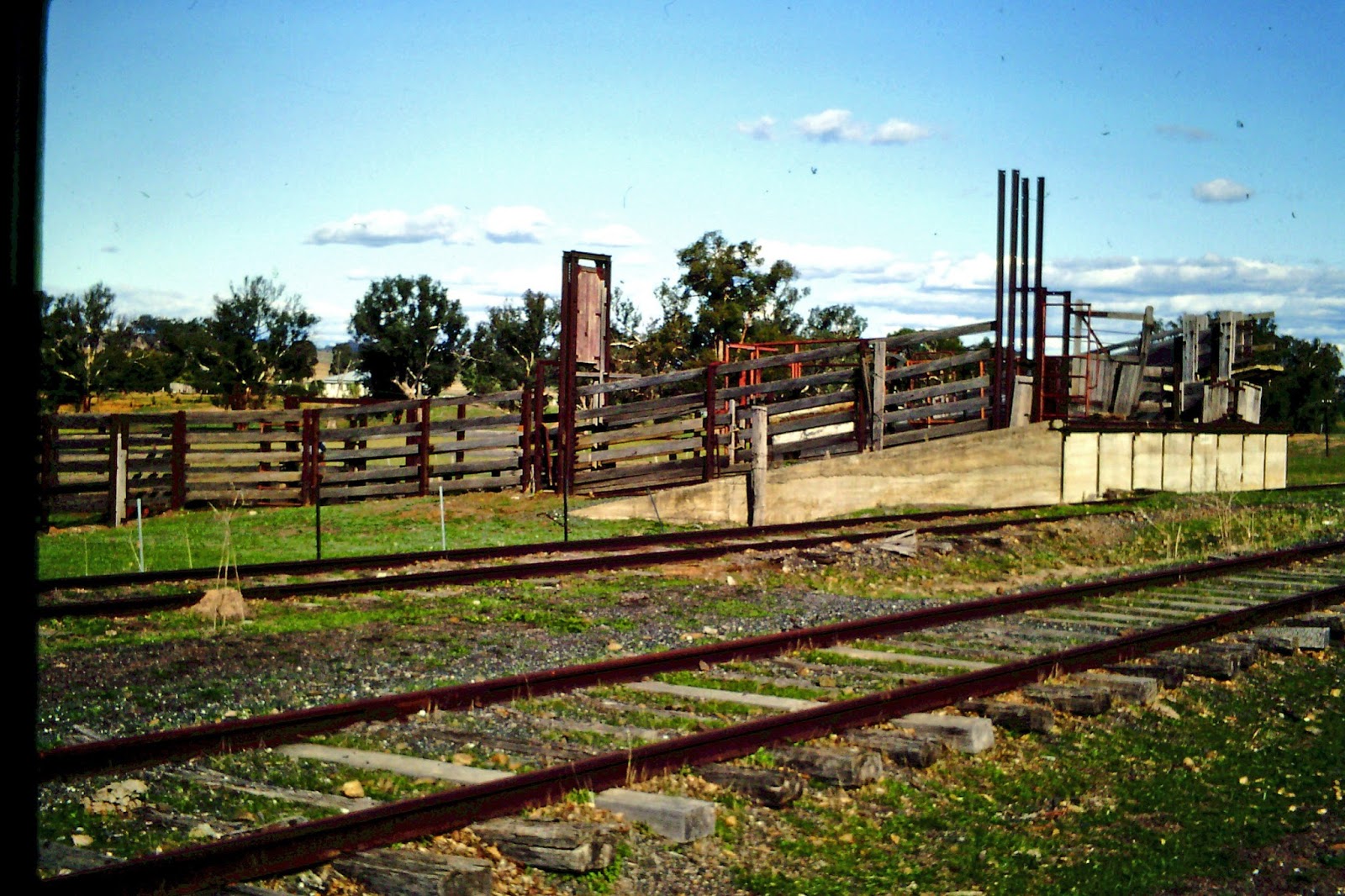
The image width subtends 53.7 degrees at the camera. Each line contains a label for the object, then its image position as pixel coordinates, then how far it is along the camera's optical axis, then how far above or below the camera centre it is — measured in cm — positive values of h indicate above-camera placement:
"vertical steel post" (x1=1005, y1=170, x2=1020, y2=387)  2266 +227
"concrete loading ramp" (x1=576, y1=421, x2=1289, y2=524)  1964 -84
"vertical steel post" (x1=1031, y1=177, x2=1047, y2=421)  2236 +174
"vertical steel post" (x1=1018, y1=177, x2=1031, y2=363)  2319 +229
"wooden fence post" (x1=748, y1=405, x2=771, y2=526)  1823 -65
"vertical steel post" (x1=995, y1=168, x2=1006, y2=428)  2258 +189
